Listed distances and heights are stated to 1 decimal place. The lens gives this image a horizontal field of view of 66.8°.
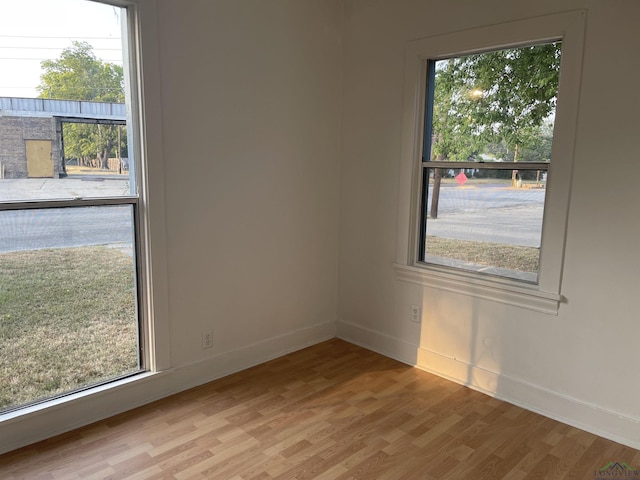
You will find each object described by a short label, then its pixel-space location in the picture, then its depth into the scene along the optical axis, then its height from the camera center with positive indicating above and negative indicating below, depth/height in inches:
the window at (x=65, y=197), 89.9 -8.2
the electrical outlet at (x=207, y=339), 120.6 -44.6
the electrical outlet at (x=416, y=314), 132.1 -40.8
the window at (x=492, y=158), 103.2 +1.3
